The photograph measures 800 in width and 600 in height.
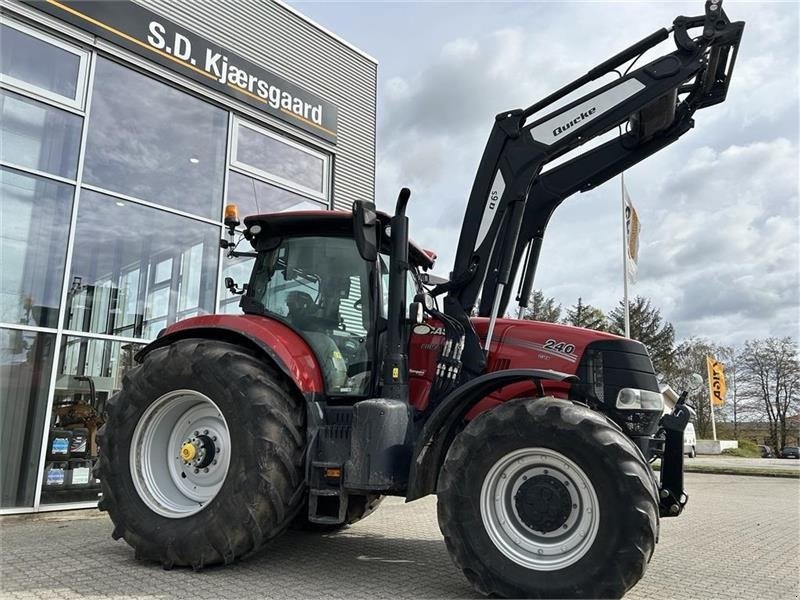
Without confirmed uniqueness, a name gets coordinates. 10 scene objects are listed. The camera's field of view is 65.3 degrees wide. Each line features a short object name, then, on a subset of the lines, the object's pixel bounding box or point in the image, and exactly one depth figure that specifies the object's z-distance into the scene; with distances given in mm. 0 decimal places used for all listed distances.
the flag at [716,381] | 29047
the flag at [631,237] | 16031
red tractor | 3529
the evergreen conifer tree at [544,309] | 46688
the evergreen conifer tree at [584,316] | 46500
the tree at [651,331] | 46166
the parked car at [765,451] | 44806
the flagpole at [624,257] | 16031
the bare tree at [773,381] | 47438
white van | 31959
